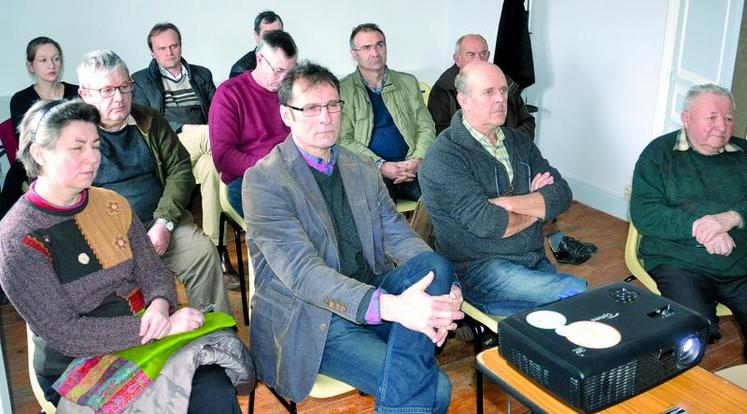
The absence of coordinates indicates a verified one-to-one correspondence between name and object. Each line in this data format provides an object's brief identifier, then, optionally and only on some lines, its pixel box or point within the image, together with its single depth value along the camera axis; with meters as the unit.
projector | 1.22
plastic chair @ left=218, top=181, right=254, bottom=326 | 2.73
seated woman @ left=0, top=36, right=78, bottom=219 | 3.52
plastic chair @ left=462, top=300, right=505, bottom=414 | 2.00
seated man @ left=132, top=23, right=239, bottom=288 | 3.41
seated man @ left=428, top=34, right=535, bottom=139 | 3.60
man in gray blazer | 1.64
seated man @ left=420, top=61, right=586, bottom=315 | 2.08
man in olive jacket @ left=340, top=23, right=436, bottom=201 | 3.26
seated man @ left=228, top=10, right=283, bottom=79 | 4.11
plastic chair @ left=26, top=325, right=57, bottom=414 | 1.60
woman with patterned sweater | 1.52
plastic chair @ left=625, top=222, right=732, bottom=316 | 2.37
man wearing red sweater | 2.89
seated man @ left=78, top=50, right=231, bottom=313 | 2.28
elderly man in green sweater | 2.24
